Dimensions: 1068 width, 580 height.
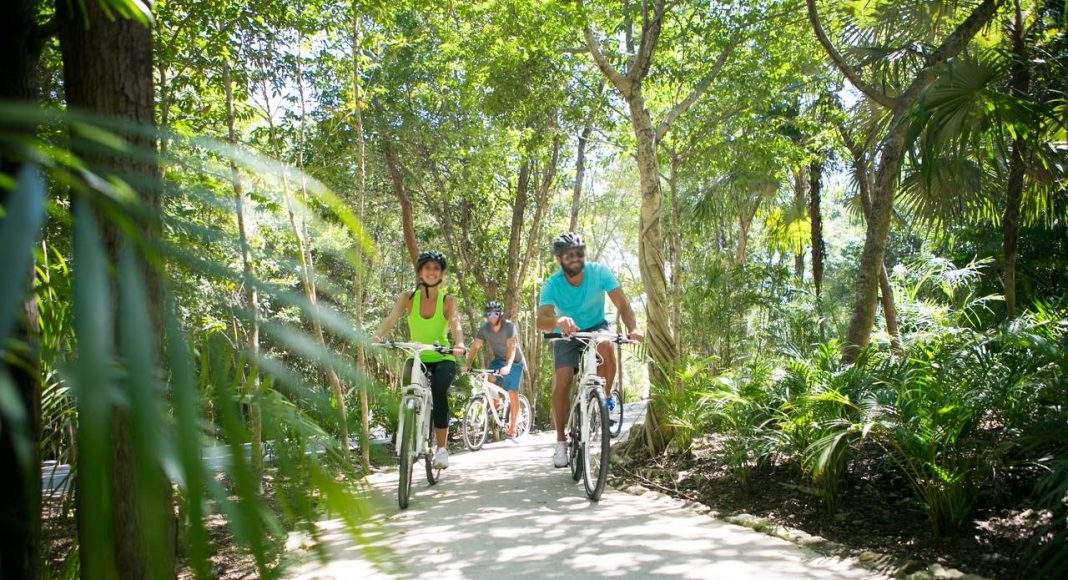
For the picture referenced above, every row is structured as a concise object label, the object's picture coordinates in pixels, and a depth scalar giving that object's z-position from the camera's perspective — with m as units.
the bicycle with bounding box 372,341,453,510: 5.72
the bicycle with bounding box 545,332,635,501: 5.74
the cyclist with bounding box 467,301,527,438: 10.46
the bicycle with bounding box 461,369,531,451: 11.00
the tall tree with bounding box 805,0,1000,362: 6.85
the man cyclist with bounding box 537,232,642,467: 6.43
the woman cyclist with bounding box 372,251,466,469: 6.56
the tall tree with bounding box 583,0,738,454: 7.52
